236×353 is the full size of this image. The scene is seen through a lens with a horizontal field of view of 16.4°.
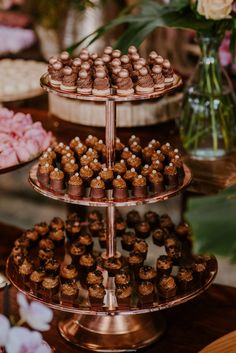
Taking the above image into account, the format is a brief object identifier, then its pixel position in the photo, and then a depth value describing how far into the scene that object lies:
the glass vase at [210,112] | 1.74
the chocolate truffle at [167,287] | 1.31
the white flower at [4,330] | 0.87
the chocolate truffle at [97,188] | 1.27
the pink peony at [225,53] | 2.15
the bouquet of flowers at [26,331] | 0.86
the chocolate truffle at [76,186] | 1.29
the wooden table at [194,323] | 1.38
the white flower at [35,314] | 0.87
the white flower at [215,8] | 1.52
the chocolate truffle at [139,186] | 1.29
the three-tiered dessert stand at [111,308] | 1.27
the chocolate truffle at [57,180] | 1.32
